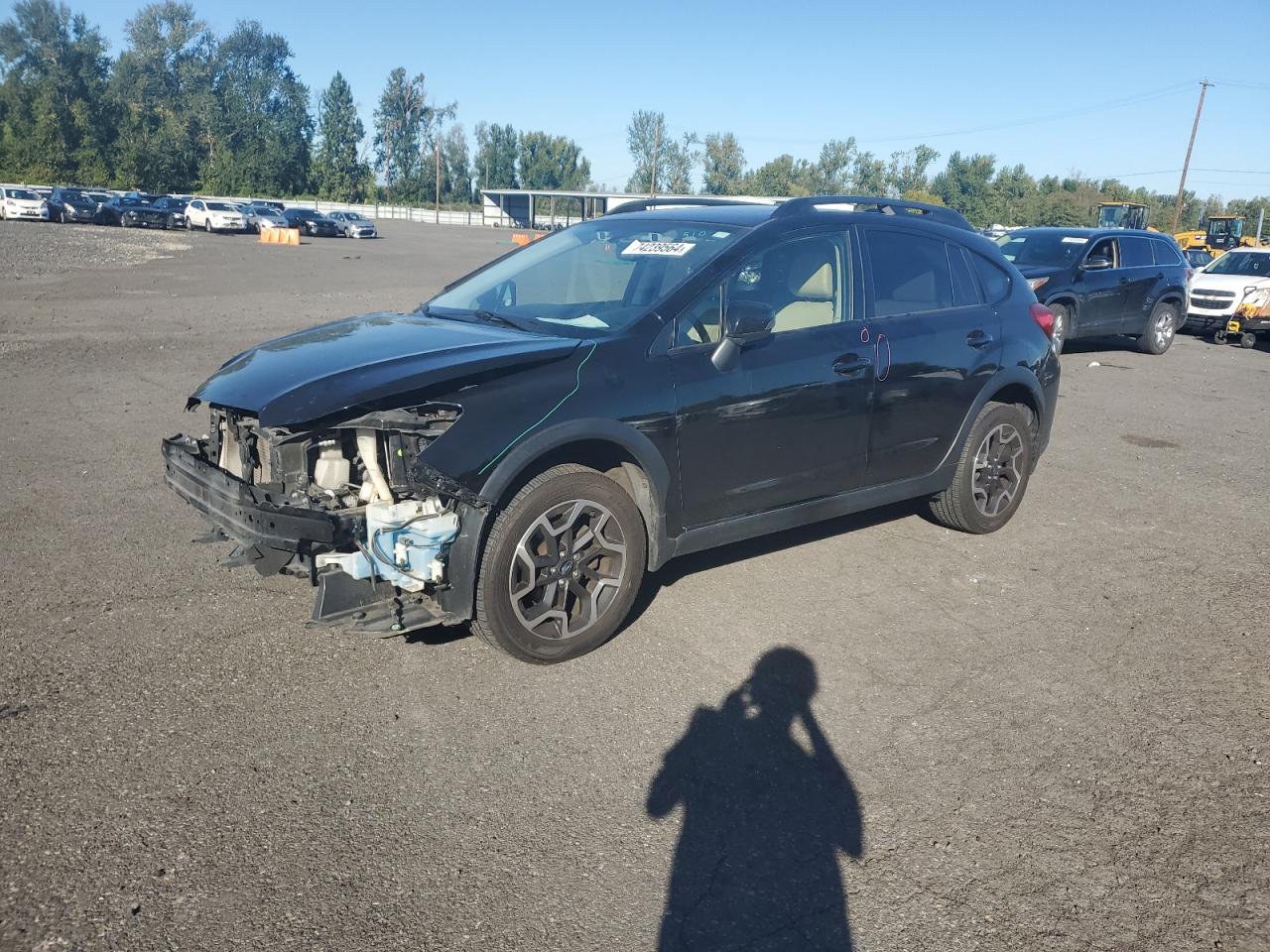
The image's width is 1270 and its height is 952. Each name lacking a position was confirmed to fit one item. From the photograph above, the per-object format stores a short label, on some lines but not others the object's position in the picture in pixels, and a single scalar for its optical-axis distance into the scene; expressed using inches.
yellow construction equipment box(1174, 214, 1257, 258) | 1608.0
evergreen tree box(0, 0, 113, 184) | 3129.9
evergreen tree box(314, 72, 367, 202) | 4306.1
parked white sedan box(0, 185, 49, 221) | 1840.6
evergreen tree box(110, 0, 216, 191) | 3631.9
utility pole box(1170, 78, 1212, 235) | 2039.9
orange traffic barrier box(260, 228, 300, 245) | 1678.2
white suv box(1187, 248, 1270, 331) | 702.5
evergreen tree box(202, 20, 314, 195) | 3833.7
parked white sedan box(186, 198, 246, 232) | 1956.2
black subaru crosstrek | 150.5
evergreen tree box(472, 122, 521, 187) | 5211.6
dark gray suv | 572.1
